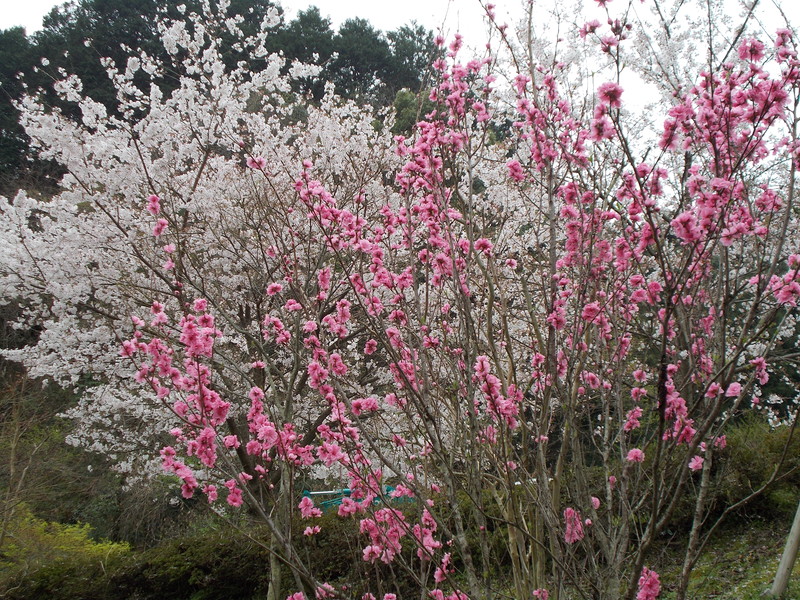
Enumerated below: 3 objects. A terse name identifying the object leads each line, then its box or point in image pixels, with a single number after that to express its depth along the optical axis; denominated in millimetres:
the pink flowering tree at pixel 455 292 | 1957
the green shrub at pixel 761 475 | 7480
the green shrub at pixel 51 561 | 6223
